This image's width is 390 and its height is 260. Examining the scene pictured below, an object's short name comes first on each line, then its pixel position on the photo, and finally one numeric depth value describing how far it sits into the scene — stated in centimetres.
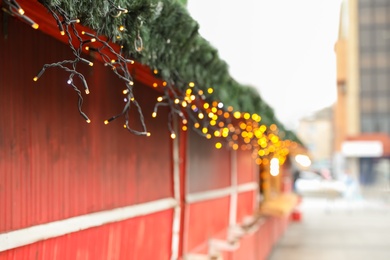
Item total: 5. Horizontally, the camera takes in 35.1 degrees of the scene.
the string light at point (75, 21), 247
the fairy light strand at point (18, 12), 190
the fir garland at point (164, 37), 287
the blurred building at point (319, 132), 9400
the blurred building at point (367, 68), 5216
